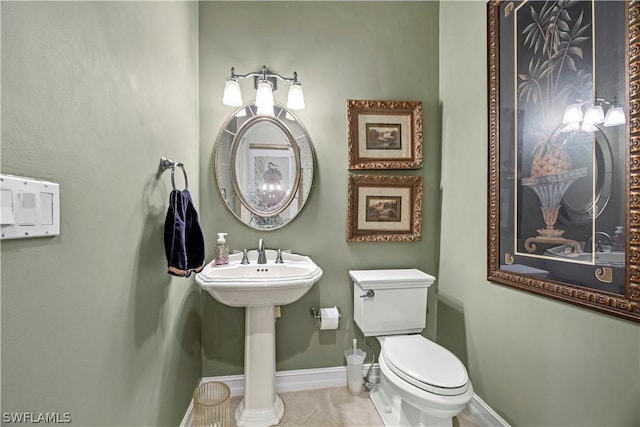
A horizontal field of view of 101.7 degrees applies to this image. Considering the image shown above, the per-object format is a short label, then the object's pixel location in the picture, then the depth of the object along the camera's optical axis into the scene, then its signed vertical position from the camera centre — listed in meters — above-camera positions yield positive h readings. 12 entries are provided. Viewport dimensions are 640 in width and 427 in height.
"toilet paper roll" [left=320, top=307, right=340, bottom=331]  1.72 -0.70
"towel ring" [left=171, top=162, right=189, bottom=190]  1.14 +0.20
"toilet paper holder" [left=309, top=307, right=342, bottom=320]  1.81 -0.69
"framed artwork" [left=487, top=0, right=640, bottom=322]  0.90 +0.26
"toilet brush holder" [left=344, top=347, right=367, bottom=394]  1.76 -1.08
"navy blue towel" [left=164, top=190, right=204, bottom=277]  1.08 -0.10
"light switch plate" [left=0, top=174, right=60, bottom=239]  0.47 +0.01
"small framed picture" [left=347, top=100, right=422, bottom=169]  1.83 +0.56
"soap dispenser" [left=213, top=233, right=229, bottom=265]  1.62 -0.25
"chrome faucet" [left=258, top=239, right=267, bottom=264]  1.68 -0.27
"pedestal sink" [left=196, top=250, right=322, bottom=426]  1.29 -0.46
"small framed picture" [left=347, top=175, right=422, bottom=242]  1.84 +0.03
